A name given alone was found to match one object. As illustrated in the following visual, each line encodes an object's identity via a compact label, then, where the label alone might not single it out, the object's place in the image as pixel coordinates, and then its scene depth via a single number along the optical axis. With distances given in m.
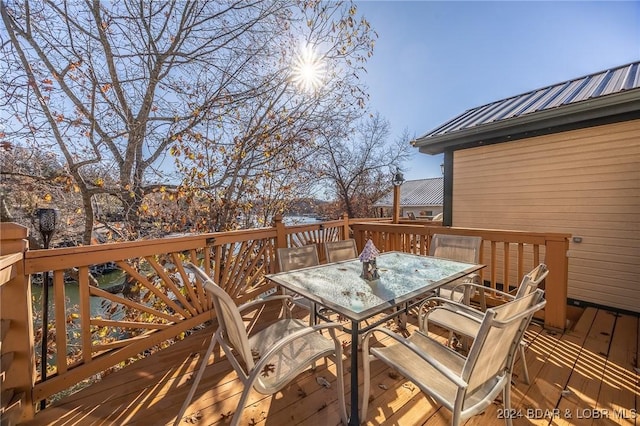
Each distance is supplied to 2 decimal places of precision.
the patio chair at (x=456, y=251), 2.75
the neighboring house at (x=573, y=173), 3.47
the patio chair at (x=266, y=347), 1.31
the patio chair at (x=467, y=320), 1.68
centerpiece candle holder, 2.25
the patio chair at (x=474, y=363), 1.14
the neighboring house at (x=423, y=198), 17.88
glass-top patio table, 1.59
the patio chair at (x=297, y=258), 2.72
